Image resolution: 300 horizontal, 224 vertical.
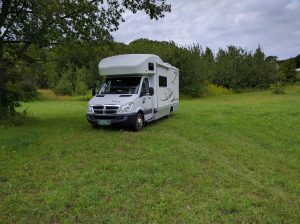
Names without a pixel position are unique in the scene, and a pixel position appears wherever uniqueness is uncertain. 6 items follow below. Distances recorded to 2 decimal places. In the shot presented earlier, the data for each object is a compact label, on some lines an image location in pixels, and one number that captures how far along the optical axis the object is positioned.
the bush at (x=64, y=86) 25.27
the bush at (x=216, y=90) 24.48
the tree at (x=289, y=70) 33.96
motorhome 7.60
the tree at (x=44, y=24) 7.73
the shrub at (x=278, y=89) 23.97
